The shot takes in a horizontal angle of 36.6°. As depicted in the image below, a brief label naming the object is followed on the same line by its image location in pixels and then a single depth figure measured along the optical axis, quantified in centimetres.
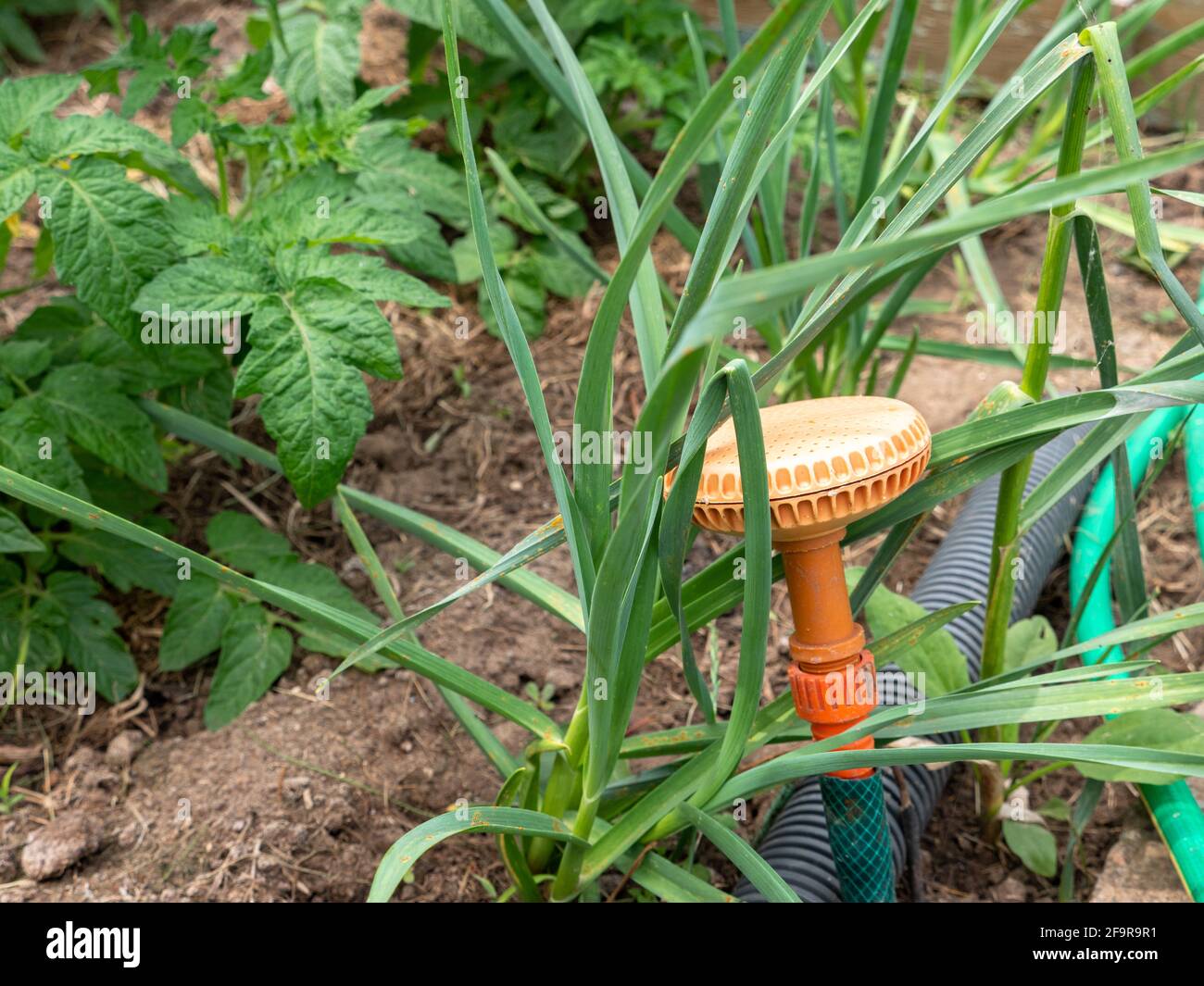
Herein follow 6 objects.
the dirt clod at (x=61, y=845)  63
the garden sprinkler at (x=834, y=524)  50
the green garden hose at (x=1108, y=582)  60
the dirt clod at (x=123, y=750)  68
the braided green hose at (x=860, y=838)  55
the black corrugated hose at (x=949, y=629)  62
